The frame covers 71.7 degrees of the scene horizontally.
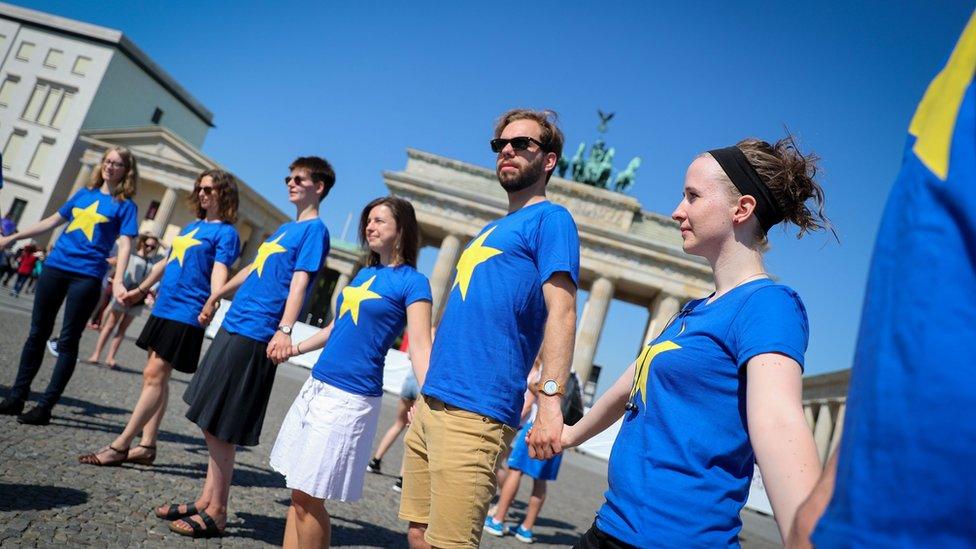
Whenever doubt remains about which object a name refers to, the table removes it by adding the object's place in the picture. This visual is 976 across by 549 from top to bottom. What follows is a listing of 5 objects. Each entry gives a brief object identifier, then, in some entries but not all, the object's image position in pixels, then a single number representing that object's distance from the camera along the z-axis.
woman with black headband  1.31
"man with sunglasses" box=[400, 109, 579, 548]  2.52
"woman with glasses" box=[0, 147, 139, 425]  5.33
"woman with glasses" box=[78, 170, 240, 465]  4.73
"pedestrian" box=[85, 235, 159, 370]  9.84
